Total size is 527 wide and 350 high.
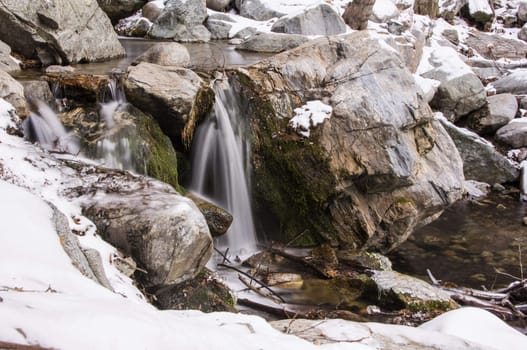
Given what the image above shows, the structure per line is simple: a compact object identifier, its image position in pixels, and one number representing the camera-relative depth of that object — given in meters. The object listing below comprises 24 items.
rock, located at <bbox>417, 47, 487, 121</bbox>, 13.66
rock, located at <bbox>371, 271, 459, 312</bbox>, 5.94
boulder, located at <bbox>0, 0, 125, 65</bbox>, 8.74
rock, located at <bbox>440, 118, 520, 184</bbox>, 12.55
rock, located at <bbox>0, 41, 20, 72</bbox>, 7.92
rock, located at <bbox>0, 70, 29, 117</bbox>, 5.76
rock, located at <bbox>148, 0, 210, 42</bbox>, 14.49
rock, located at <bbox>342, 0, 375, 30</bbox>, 15.78
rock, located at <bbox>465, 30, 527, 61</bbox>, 20.17
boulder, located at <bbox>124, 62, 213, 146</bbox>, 6.57
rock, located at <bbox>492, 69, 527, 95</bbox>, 15.76
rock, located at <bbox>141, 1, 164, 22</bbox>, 15.89
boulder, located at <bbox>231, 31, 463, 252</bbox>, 7.32
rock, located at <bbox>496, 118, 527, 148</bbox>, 13.51
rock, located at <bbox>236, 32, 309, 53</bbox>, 13.72
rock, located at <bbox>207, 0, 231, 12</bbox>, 17.14
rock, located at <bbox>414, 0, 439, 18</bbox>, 20.64
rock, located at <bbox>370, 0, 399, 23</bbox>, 17.81
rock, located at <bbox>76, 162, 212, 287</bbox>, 4.08
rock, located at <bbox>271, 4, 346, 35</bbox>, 14.92
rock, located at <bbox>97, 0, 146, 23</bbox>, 15.92
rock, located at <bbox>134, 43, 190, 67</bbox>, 8.83
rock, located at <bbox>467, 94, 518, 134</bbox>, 13.93
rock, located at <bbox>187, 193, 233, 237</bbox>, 6.12
